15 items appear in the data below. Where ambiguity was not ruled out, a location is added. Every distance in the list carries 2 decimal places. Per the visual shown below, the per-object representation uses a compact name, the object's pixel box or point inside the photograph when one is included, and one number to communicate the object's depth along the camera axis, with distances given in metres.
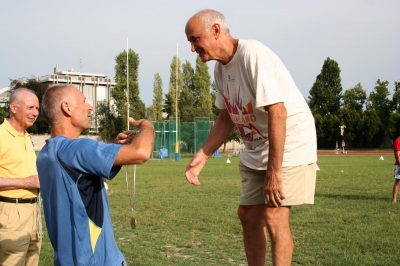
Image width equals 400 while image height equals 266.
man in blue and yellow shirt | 3.17
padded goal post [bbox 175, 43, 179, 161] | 43.34
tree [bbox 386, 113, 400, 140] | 69.00
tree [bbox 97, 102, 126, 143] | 71.56
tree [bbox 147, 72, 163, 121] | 79.50
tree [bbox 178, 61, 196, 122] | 72.69
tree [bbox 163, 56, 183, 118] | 78.81
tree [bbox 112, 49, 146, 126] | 70.50
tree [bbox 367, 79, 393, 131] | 74.69
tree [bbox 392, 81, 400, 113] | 74.37
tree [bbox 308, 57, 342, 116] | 84.81
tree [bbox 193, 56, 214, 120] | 77.42
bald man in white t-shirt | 4.11
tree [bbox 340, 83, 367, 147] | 73.81
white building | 94.88
